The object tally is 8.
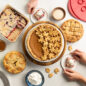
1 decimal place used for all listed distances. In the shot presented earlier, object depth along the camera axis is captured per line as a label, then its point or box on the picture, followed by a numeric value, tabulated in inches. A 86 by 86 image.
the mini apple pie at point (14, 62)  50.3
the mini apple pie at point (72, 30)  52.1
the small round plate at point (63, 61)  52.4
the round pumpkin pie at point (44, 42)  49.6
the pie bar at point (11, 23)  50.3
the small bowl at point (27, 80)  50.5
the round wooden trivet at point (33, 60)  51.1
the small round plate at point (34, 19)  52.6
